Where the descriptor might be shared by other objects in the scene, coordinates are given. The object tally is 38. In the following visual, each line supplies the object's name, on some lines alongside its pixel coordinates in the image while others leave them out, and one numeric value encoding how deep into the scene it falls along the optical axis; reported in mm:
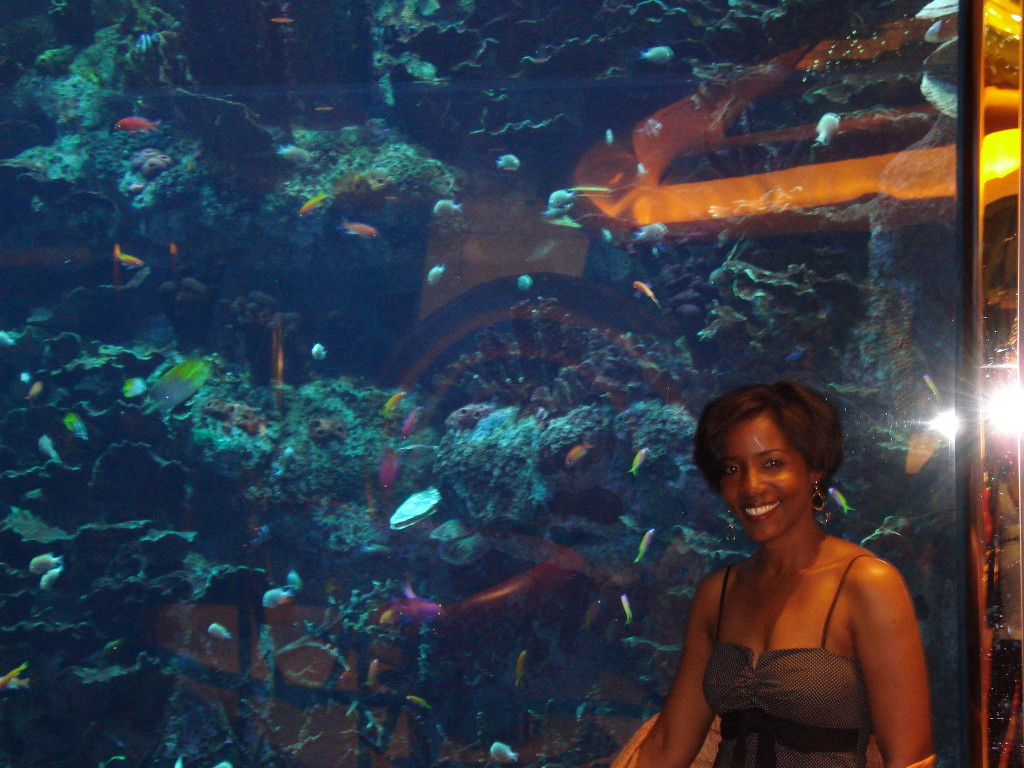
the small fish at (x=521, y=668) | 3732
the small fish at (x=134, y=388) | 4379
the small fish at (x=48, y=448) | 4477
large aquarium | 3623
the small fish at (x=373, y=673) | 3822
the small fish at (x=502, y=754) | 3693
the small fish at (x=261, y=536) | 4062
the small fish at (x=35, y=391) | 4520
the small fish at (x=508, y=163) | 4039
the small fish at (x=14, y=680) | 4191
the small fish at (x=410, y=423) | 4035
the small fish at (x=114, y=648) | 4129
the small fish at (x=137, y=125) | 4520
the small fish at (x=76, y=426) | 4410
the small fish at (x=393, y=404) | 4074
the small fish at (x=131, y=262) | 4426
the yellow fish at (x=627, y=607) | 3660
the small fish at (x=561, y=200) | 3936
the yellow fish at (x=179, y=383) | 4215
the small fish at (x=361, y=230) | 4274
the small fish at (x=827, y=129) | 3652
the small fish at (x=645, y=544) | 3689
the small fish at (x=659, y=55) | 3916
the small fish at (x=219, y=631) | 3971
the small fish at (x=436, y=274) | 4047
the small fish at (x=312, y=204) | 4367
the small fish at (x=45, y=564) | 4355
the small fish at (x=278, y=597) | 3955
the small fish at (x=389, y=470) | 4014
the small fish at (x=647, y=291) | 3836
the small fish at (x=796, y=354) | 3635
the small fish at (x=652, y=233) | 3840
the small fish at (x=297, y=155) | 4348
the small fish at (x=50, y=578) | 4328
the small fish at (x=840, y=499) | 3551
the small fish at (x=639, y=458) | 3760
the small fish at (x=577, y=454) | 3799
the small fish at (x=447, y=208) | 4090
